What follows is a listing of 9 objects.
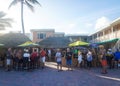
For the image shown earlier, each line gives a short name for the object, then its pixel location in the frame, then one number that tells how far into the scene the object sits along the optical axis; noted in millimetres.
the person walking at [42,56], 7207
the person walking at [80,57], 6896
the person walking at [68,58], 6554
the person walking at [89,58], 6683
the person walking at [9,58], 6731
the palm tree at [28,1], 13203
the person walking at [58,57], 6405
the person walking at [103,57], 5614
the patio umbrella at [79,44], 7517
